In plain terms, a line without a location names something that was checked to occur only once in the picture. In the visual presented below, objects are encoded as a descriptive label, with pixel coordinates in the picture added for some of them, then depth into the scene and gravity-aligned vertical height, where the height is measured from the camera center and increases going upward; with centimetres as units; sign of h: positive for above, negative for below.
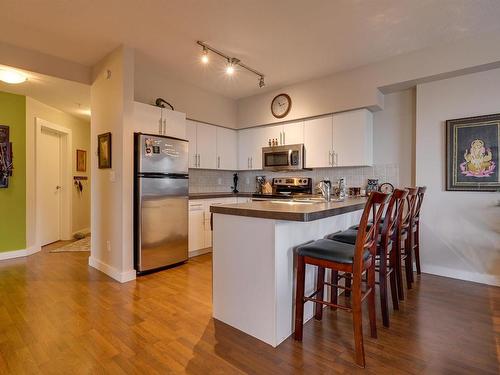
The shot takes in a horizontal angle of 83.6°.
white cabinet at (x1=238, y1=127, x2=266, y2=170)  486 +70
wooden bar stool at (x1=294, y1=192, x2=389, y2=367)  168 -50
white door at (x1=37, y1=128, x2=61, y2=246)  487 -2
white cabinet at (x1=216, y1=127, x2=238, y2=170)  488 +66
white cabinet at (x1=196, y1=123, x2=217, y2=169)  454 +67
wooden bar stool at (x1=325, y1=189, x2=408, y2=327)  209 -48
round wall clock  442 +129
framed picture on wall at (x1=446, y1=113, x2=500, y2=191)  298 +35
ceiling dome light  320 +129
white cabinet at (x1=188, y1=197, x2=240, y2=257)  404 -61
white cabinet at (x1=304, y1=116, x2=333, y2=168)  406 +64
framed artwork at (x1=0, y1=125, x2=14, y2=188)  396 +42
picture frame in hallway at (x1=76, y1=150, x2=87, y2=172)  571 +53
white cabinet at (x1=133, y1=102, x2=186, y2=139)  334 +83
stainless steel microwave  429 +44
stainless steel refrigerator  324 -19
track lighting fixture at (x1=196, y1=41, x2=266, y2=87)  316 +155
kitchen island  185 -55
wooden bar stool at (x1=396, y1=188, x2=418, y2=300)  250 -54
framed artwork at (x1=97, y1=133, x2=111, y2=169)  331 +44
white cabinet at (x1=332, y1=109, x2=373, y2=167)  376 +64
